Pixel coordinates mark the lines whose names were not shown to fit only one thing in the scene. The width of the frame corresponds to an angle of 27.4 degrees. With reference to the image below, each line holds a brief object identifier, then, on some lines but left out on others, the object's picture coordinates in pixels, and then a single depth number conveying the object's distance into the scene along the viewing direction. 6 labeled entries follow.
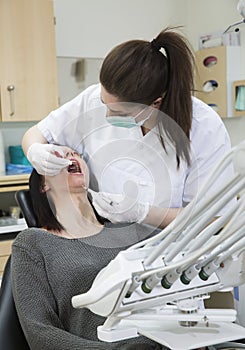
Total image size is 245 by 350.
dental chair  1.31
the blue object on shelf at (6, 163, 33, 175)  3.22
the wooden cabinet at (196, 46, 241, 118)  3.57
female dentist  1.20
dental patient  1.19
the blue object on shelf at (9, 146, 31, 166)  3.29
